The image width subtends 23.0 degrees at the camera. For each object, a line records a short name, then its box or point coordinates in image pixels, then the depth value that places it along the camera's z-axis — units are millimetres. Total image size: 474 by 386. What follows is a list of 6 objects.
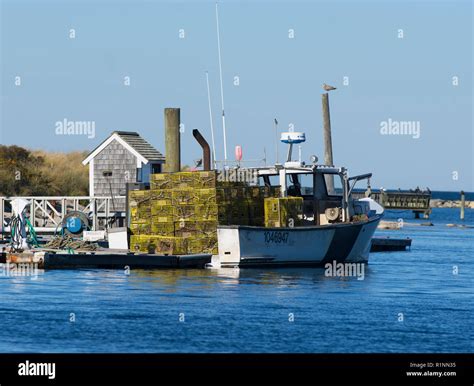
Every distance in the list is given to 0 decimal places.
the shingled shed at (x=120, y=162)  47781
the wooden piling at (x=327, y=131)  49719
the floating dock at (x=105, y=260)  32969
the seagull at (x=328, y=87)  48625
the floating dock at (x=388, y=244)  52312
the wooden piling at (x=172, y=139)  38031
